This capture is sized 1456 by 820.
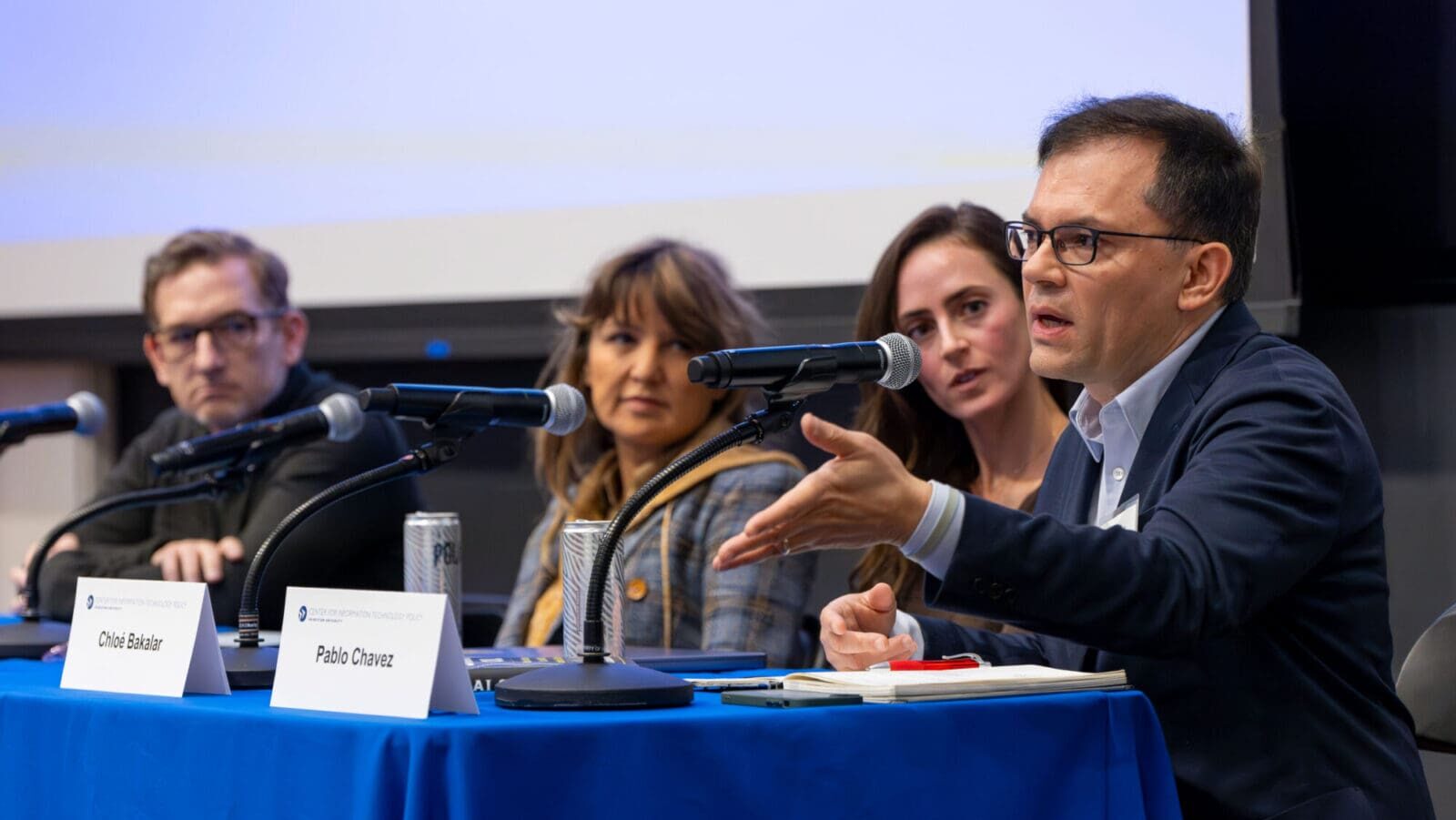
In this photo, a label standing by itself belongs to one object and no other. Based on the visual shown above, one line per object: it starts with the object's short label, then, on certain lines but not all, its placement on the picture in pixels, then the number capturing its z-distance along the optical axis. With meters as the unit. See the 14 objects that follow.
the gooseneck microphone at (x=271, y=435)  7.29
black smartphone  6.61
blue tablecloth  6.47
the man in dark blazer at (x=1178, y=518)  6.68
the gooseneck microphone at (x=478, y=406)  6.94
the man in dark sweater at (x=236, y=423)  8.14
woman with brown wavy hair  7.73
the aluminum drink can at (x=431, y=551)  7.21
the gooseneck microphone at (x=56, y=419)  7.68
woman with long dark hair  7.76
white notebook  6.66
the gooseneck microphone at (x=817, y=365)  6.68
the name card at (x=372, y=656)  6.53
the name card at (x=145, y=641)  6.71
